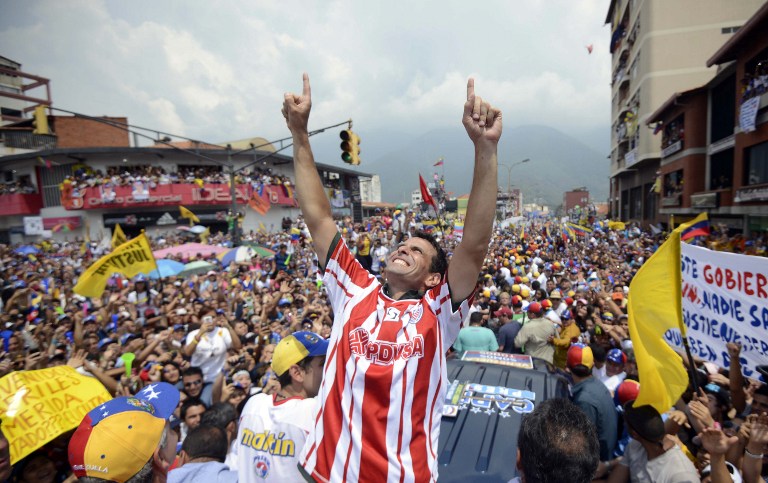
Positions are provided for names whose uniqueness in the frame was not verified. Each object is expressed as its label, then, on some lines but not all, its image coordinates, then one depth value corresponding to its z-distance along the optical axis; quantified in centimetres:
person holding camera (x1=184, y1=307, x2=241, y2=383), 571
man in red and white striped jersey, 161
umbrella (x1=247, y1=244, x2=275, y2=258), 1570
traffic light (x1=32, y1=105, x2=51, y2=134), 1034
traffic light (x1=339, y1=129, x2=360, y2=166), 1060
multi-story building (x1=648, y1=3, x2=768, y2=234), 1605
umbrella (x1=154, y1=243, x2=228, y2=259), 1488
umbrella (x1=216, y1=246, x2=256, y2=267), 1450
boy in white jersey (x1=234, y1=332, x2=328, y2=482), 247
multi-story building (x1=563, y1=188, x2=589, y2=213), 9998
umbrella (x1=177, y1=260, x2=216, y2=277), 1318
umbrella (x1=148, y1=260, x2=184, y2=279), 1156
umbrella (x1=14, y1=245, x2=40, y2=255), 2095
